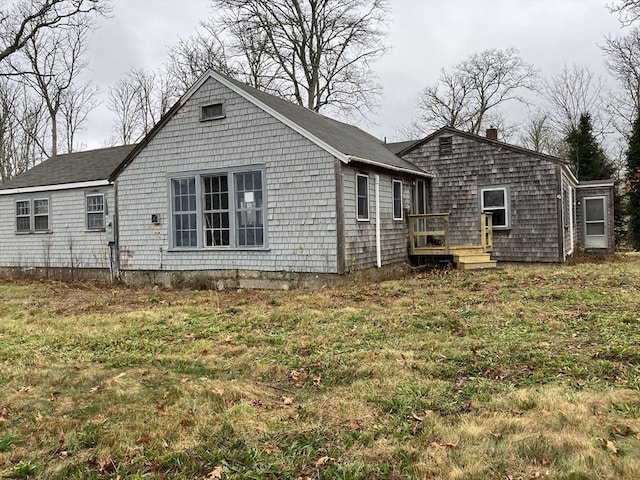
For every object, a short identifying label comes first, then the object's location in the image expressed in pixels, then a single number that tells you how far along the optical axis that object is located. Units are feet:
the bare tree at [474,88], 123.95
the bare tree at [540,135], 124.06
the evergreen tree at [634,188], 74.43
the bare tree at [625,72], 95.14
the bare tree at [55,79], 100.61
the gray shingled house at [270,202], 39.19
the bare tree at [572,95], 109.91
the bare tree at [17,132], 108.68
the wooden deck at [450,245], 46.55
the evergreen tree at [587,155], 91.19
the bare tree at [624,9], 61.62
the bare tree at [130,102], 120.67
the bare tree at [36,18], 70.03
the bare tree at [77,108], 117.70
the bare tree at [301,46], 93.20
